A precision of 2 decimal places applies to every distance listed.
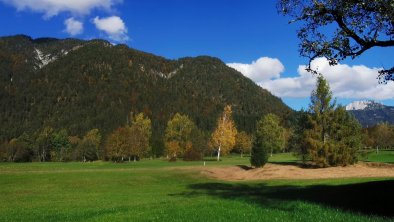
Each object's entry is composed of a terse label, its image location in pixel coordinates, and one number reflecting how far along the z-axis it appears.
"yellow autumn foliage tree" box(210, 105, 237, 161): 112.88
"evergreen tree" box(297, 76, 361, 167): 64.75
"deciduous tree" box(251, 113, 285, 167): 131.82
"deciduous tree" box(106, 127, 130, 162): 127.19
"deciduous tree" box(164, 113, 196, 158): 129.62
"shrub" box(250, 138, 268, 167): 71.38
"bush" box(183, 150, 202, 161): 114.81
